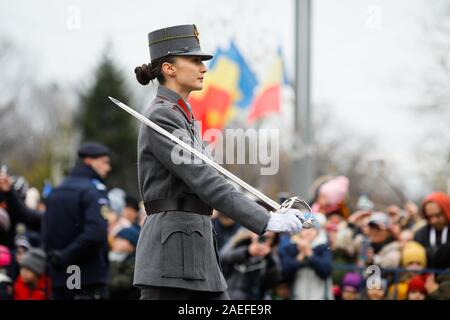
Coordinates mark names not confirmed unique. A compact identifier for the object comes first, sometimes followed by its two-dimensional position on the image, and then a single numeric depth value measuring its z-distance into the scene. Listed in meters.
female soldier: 5.80
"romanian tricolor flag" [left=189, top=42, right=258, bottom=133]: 15.55
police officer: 9.60
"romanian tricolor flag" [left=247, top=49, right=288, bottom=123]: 15.82
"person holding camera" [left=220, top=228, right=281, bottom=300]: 10.32
